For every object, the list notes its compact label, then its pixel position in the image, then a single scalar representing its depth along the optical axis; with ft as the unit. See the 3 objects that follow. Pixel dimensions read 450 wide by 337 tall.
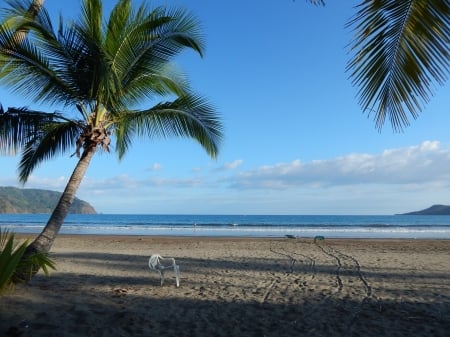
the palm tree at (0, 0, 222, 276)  21.50
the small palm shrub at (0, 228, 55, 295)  14.71
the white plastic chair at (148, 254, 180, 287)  24.35
